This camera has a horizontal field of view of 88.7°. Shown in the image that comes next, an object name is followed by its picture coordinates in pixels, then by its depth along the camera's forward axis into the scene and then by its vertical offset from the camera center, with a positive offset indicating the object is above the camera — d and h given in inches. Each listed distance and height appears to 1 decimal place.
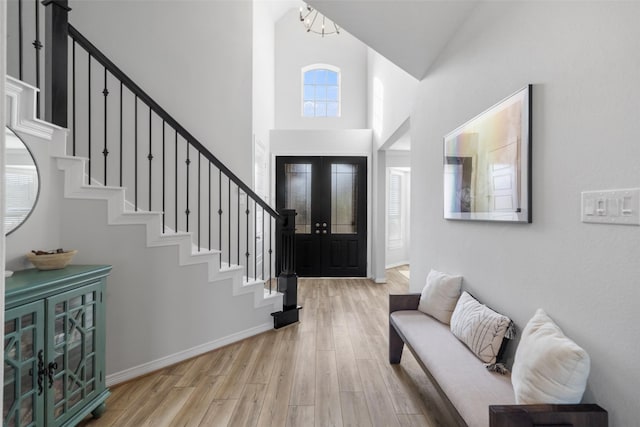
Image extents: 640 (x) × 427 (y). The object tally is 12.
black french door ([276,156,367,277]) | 243.9 +2.5
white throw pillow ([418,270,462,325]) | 95.7 -24.9
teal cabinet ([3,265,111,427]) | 59.8 -28.2
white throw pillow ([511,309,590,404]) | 47.0 -23.4
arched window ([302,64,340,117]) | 285.9 +105.8
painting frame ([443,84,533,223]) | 65.1 +11.9
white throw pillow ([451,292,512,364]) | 70.0 -26.2
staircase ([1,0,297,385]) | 84.1 -17.9
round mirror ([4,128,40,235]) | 73.2 +6.5
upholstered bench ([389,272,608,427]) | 45.8 -32.4
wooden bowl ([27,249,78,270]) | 73.8 -11.5
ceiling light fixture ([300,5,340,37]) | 278.4 +161.3
